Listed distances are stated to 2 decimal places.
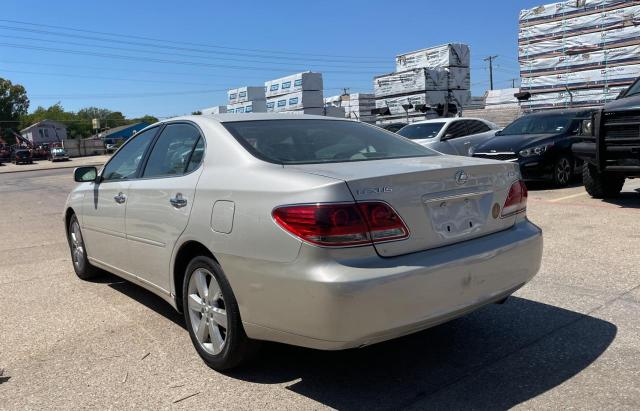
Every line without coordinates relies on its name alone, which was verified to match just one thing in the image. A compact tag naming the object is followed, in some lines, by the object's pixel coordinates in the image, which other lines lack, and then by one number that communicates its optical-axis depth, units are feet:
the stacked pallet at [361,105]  94.94
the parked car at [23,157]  182.39
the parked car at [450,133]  44.19
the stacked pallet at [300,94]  85.56
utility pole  256.11
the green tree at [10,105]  312.29
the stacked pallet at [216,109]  119.07
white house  311.06
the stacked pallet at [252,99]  98.43
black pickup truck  25.43
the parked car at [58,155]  193.47
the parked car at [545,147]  35.32
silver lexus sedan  8.95
